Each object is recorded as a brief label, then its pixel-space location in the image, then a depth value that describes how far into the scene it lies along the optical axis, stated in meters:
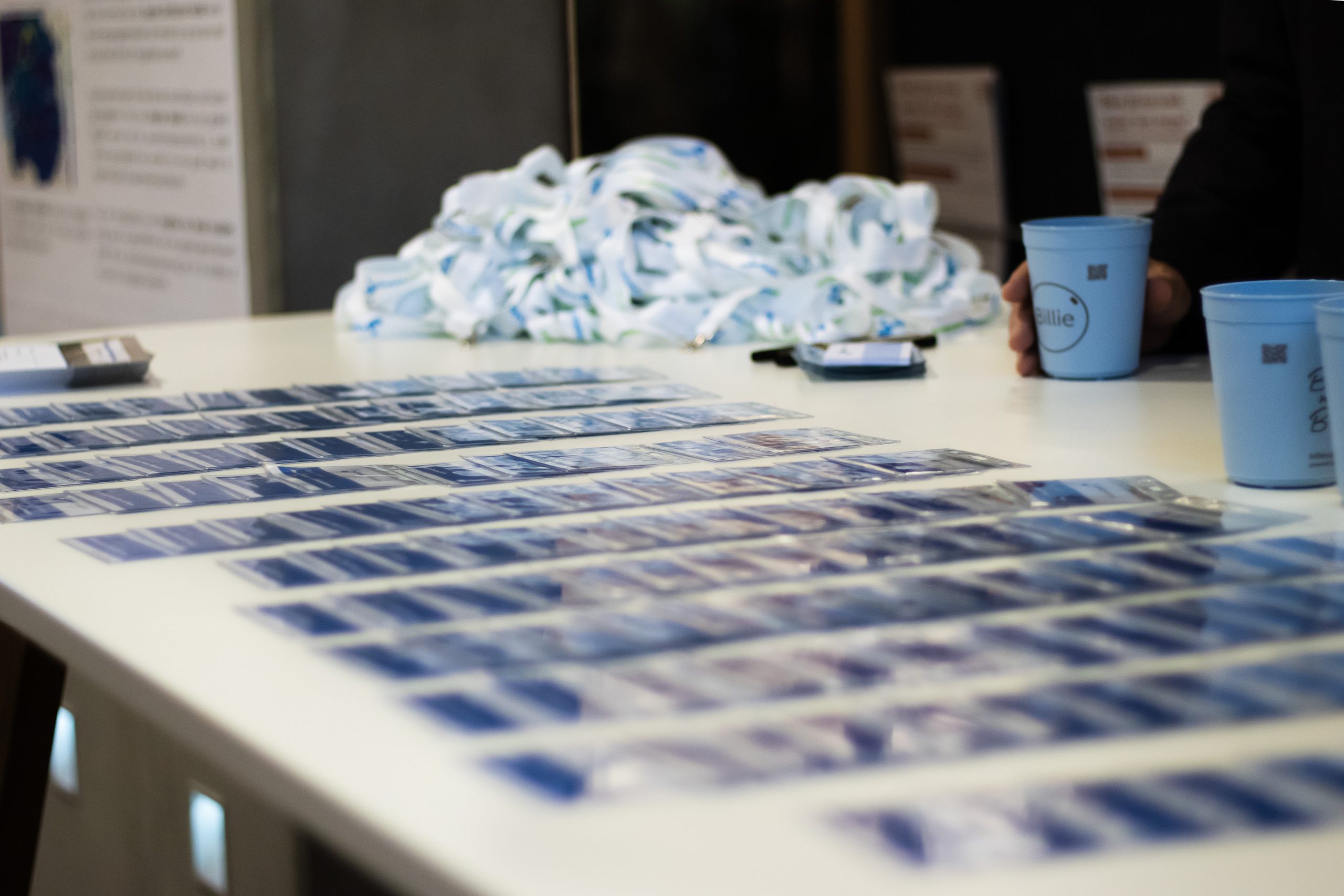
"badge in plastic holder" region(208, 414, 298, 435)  2.28
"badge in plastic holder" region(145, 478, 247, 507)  2.08
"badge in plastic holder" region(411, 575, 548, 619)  1.88
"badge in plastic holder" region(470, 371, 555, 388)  2.44
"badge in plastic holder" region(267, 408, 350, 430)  2.29
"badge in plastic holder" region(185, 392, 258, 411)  2.38
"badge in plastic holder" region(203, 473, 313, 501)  2.09
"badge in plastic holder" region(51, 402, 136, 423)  2.35
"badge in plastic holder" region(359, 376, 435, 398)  2.42
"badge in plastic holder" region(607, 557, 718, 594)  1.91
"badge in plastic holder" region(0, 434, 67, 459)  2.23
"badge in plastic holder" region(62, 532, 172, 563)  1.98
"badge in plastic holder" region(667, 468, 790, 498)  2.07
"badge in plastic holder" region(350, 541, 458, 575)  1.94
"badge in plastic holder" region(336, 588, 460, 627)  1.87
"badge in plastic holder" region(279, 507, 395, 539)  2.01
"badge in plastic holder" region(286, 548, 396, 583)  1.93
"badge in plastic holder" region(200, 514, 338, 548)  2.00
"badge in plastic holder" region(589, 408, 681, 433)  2.26
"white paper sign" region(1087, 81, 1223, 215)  4.20
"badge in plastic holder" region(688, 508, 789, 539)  1.99
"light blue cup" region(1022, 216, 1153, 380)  2.34
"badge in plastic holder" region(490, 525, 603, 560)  1.96
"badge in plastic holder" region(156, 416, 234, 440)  2.27
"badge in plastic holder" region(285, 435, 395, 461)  2.20
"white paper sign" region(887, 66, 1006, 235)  4.94
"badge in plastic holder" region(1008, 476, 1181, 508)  2.03
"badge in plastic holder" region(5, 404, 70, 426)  2.34
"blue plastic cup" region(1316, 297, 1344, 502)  1.97
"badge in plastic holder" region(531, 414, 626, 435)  2.25
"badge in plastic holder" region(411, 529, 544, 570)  1.95
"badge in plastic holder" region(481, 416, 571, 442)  2.24
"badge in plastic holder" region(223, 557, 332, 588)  1.93
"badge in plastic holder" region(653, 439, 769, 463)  2.16
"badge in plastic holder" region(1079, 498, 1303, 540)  1.97
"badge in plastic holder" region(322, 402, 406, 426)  2.31
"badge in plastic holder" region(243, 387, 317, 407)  2.39
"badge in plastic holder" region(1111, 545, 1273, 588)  1.90
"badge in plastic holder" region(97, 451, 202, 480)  2.16
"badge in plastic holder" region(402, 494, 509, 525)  2.03
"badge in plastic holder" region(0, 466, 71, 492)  2.13
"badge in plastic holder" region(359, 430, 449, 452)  2.21
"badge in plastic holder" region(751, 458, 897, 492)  2.08
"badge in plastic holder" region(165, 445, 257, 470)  2.17
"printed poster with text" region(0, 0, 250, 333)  3.38
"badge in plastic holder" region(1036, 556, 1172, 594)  1.89
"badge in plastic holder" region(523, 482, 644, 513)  2.05
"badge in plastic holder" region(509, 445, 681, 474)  2.14
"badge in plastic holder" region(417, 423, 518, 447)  2.23
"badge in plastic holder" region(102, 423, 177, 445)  2.26
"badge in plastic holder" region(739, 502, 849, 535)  1.99
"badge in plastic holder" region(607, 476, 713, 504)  2.06
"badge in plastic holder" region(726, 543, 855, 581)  1.92
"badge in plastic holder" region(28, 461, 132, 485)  2.15
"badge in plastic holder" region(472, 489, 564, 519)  2.04
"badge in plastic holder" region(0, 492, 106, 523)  2.07
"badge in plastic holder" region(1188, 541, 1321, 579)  1.91
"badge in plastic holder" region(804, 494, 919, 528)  2.00
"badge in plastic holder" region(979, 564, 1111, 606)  1.88
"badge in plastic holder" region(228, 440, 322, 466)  2.18
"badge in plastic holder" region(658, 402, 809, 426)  2.27
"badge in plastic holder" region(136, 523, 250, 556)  1.99
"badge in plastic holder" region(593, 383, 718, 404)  2.36
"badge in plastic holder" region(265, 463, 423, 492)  2.11
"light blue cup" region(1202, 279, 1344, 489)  2.03
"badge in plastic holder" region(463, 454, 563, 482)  2.12
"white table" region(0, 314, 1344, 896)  1.27
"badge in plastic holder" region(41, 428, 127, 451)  2.25
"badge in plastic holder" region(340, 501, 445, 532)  2.02
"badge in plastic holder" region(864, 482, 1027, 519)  2.02
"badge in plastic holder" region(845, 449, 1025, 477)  2.11
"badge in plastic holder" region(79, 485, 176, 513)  2.08
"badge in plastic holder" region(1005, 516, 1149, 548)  1.95
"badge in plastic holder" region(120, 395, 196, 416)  2.37
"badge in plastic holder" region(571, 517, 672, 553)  1.97
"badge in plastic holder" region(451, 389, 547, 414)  2.34
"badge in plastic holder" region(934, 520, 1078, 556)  1.95
